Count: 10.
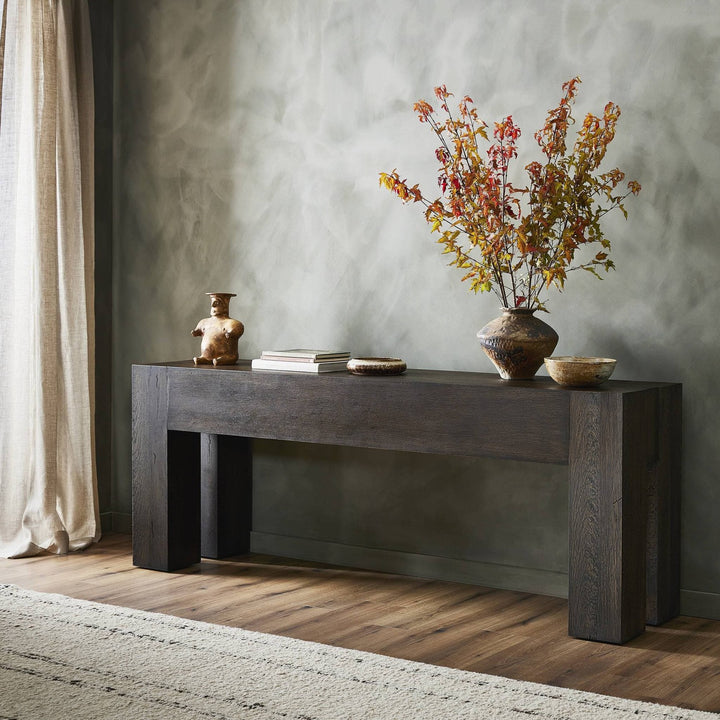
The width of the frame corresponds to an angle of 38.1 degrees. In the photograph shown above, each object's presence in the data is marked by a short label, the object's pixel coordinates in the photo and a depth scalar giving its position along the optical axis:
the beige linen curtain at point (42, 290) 3.82
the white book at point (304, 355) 3.41
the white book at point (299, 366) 3.38
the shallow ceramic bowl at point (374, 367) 3.29
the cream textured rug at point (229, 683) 2.27
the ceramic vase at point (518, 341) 3.04
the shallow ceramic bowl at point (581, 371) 2.91
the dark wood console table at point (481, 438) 2.82
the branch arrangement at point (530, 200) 3.07
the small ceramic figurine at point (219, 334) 3.62
